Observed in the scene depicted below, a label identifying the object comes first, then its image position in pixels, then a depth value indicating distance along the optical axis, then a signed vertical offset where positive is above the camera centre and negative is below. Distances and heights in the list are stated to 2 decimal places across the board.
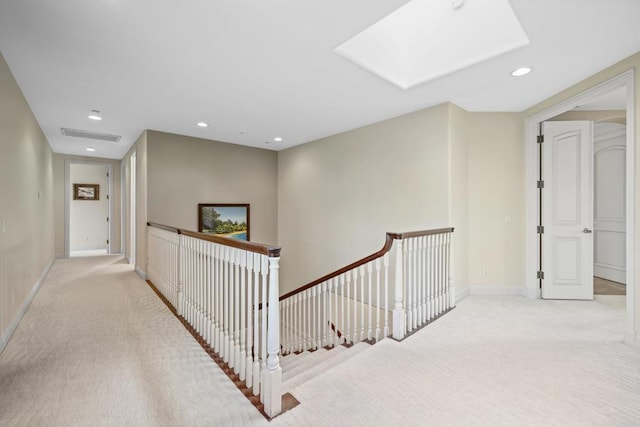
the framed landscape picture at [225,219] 5.49 -0.17
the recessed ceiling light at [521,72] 2.77 +1.36
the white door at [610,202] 4.47 +0.13
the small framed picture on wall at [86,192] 7.76 +0.52
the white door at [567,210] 3.61 +0.00
